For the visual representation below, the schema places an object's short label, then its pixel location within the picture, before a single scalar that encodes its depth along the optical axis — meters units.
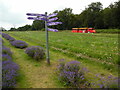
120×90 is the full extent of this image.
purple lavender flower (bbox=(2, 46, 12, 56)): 5.43
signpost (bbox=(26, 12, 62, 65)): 4.29
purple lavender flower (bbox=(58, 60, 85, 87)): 2.99
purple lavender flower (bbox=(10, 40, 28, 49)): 8.52
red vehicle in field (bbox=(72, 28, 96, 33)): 32.19
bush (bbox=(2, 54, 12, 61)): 4.32
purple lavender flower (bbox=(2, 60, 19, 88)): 2.82
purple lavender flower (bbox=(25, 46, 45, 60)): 5.34
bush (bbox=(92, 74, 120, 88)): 2.38
